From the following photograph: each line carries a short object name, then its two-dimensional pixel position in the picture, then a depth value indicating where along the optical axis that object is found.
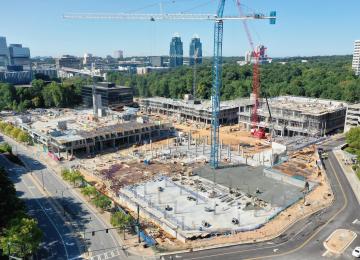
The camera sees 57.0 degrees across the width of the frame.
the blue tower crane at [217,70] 72.44
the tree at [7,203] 47.22
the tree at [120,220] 51.12
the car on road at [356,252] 43.94
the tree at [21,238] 41.45
